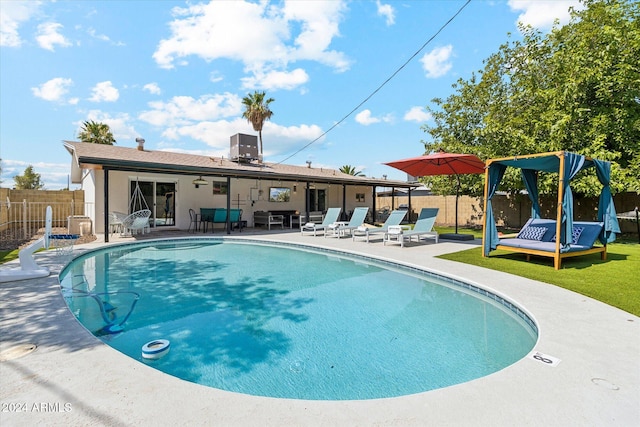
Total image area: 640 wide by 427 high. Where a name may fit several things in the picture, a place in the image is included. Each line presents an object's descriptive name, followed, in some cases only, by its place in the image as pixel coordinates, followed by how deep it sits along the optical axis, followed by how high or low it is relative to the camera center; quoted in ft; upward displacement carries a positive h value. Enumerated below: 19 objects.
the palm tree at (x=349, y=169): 119.03 +15.22
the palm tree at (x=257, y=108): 88.84 +28.05
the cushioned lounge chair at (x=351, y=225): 41.24 -1.99
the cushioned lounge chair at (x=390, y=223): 36.70 -1.50
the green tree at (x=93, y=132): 75.77 +18.05
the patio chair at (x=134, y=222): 38.55 -1.73
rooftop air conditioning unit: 56.47 +11.05
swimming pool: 10.00 -5.05
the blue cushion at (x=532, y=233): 26.76 -1.84
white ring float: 10.70 -4.83
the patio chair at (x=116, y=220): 40.88 -1.57
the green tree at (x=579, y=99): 37.35 +14.56
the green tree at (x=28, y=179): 119.24 +10.54
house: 40.40 +3.89
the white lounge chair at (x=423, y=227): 34.24 -1.86
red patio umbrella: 33.12 +5.13
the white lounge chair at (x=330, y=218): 44.80 -1.18
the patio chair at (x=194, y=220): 47.54 -1.74
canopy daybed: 21.97 -0.95
